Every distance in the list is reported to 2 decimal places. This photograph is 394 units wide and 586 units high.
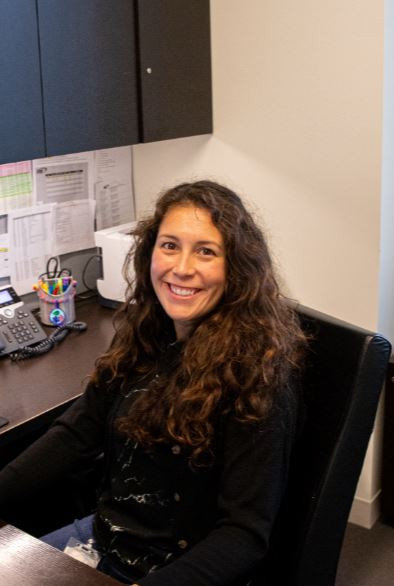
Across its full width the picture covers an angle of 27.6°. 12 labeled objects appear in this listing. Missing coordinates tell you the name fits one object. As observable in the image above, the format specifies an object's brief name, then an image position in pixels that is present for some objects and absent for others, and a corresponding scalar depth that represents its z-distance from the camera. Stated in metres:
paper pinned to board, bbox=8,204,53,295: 2.44
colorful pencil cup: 2.38
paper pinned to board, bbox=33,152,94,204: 2.48
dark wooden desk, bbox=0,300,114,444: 1.79
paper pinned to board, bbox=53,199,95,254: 2.57
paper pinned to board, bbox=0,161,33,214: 2.36
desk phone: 2.20
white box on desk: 2.55
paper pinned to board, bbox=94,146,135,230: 2.70
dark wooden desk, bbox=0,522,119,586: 1.22
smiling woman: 1.34
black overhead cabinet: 1.98
